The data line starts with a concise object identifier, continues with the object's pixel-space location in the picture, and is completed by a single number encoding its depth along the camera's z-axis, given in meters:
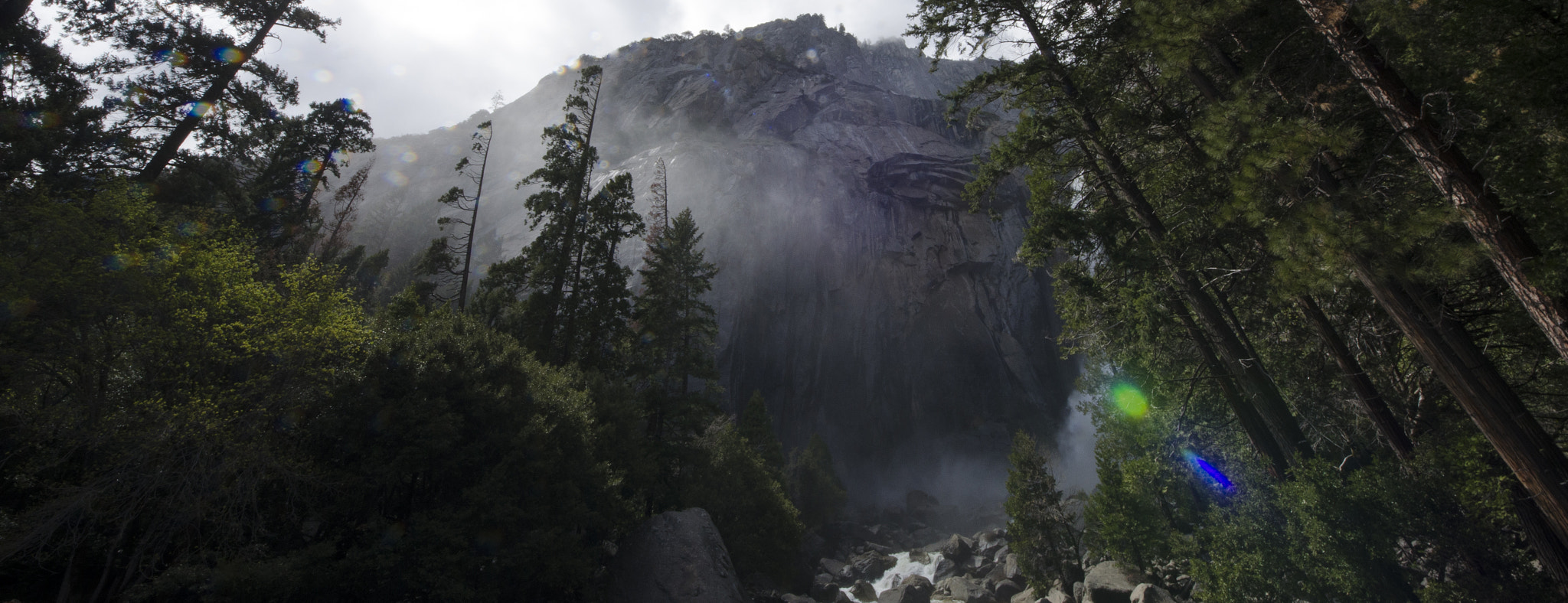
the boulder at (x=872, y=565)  31.45
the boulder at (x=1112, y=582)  17.53
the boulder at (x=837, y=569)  30.36
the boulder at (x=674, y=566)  13.59
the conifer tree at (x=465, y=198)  20.12
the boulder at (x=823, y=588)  26.58
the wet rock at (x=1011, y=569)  26.00
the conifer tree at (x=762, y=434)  33.53
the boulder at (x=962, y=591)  23.73
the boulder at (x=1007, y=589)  24.57
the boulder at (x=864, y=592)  25.67
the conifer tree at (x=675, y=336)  21.86
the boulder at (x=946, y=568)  30.07
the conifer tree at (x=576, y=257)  20.02
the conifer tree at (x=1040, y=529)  21.80
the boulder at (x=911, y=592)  23.78
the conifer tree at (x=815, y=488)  39.38
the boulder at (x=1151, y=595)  15.32
